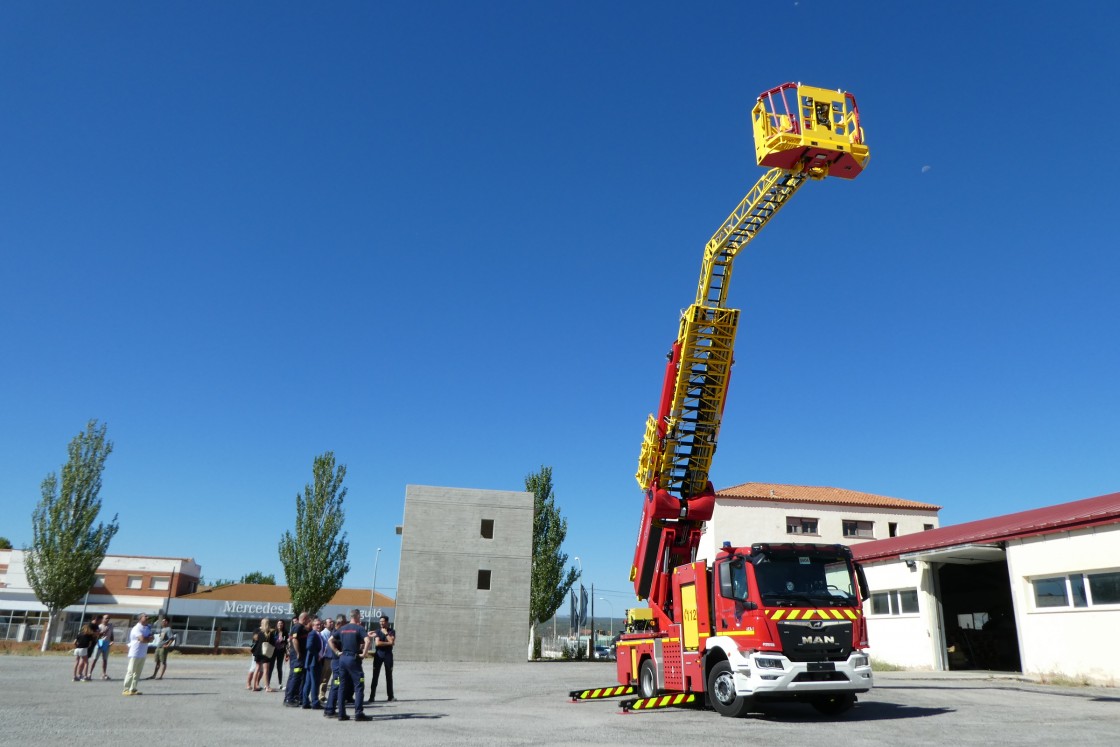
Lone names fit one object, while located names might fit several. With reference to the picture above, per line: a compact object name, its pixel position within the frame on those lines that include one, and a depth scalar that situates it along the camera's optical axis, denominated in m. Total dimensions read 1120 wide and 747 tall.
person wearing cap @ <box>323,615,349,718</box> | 12.11
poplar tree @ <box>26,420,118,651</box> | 38.38
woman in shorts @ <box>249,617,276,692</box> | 17.53
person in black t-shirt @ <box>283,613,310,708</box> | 14.16
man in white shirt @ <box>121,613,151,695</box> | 15.61
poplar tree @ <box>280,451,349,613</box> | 42.50
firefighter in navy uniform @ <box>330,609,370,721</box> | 11.90
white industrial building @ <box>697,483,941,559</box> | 44.91
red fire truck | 11.59
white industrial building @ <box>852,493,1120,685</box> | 17.95
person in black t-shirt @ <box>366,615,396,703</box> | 14.81
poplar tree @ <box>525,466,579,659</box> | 45.41
